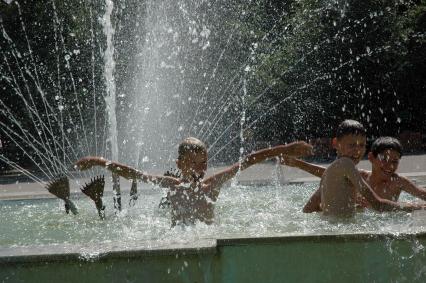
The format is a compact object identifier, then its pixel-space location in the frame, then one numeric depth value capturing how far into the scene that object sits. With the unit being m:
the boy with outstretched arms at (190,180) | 3.93
